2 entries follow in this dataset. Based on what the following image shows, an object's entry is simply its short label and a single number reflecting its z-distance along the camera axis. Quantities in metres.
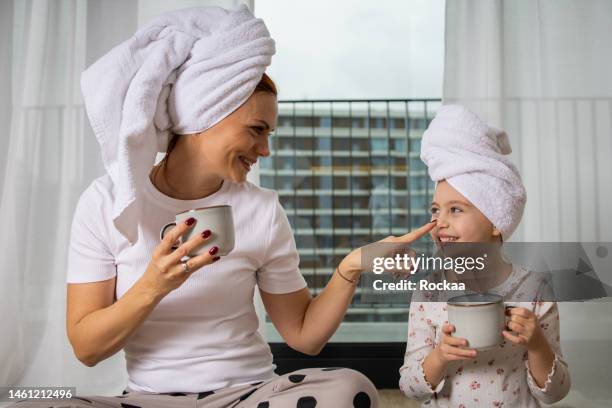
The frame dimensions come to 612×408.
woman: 1.06
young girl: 1.18
